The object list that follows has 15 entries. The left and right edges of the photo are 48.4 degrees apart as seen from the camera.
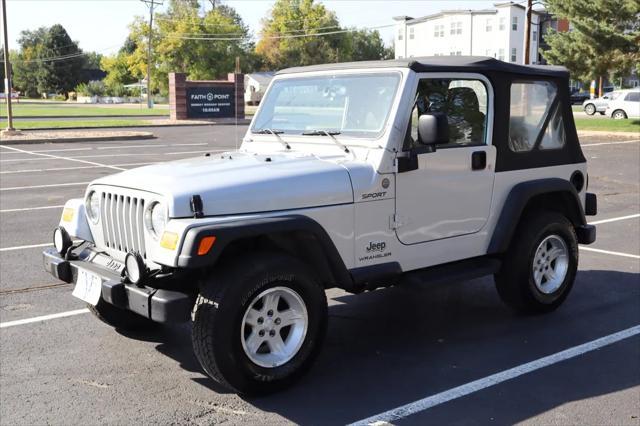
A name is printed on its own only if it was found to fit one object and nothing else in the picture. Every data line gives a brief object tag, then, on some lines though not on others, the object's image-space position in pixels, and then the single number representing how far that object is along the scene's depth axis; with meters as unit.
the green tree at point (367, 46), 106.01
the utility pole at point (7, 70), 24.91
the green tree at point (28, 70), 98.81
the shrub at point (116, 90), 92.50
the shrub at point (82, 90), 88.52
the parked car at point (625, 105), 37.41
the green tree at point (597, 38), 31.33
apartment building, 76.56
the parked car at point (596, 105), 43.44
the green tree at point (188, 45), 72.81
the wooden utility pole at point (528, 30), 31.47
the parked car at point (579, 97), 67.00
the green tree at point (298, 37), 87.00
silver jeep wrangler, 4.05
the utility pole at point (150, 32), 66.69
